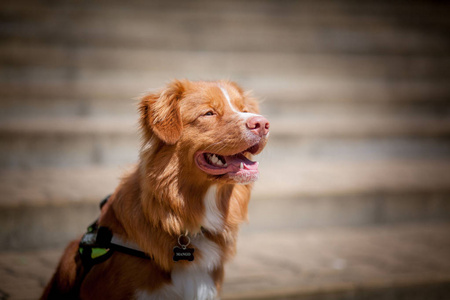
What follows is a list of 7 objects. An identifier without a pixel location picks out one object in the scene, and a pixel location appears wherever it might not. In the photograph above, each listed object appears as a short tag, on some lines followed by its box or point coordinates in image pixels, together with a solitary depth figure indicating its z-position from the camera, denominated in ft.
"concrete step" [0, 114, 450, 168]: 12.96
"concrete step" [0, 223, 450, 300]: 8.60
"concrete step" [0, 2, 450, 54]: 19.30
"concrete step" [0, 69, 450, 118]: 15.17
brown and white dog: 6.14
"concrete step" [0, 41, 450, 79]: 17.07
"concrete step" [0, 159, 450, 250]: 10.03
